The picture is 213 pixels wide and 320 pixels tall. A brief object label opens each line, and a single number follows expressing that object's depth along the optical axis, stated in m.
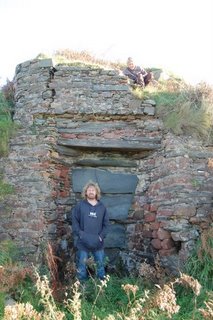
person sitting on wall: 7.73
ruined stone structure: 6.34
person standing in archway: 5.74
